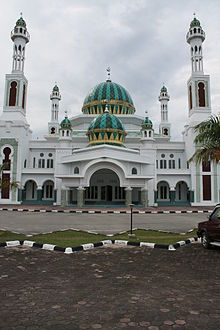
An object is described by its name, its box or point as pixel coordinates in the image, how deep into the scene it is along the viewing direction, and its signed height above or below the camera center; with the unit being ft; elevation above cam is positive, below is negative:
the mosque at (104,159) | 89.71 +12.62
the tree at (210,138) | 38.60 +8.18
